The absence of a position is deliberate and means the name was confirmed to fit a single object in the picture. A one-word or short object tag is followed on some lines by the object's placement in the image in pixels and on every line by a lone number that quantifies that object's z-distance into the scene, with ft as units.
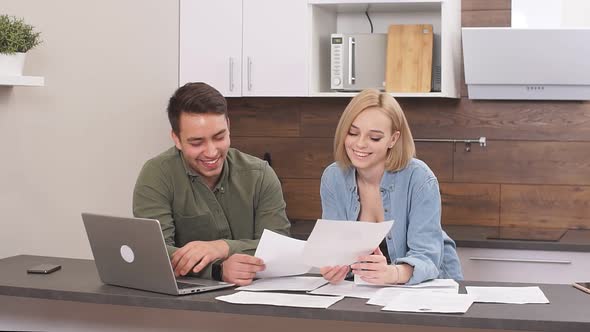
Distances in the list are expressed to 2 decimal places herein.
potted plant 9.83
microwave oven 13.92
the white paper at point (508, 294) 7.80
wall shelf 9.73
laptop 7.96
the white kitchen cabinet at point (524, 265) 12.69
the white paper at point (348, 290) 8.15
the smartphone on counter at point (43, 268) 9.14
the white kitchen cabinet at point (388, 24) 13.57
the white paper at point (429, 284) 8.54
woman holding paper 9.00
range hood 13.00
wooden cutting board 13.65
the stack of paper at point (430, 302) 7.34
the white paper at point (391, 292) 7.77
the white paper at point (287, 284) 8.41
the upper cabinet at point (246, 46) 14.01
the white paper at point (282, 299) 7.63
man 8.88
